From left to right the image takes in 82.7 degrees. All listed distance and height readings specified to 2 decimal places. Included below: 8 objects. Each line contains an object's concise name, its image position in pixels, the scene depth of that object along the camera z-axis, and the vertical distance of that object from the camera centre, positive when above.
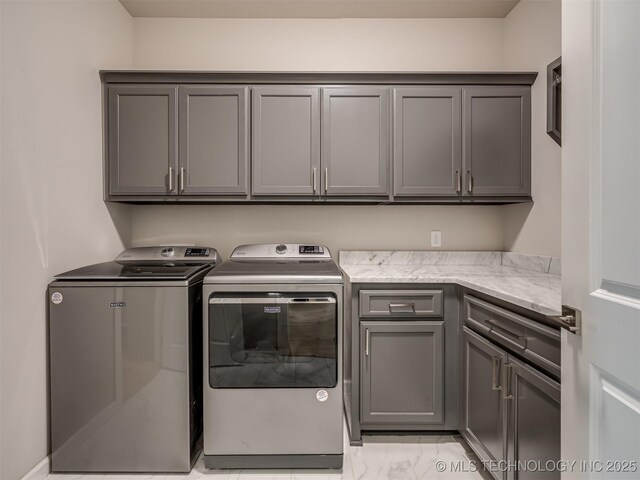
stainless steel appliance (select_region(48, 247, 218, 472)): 1.77 -0.67
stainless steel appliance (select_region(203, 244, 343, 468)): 1.83 -0.70
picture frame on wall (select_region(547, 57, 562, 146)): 1.61 +0.60
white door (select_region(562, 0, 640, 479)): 0.72 +0.00
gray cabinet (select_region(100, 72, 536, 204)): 2.28 +0.61
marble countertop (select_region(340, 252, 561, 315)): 1.45 -0.24
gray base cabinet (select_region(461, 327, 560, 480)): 1.23 -0.71
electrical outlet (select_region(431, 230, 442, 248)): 2.66 -0.04
